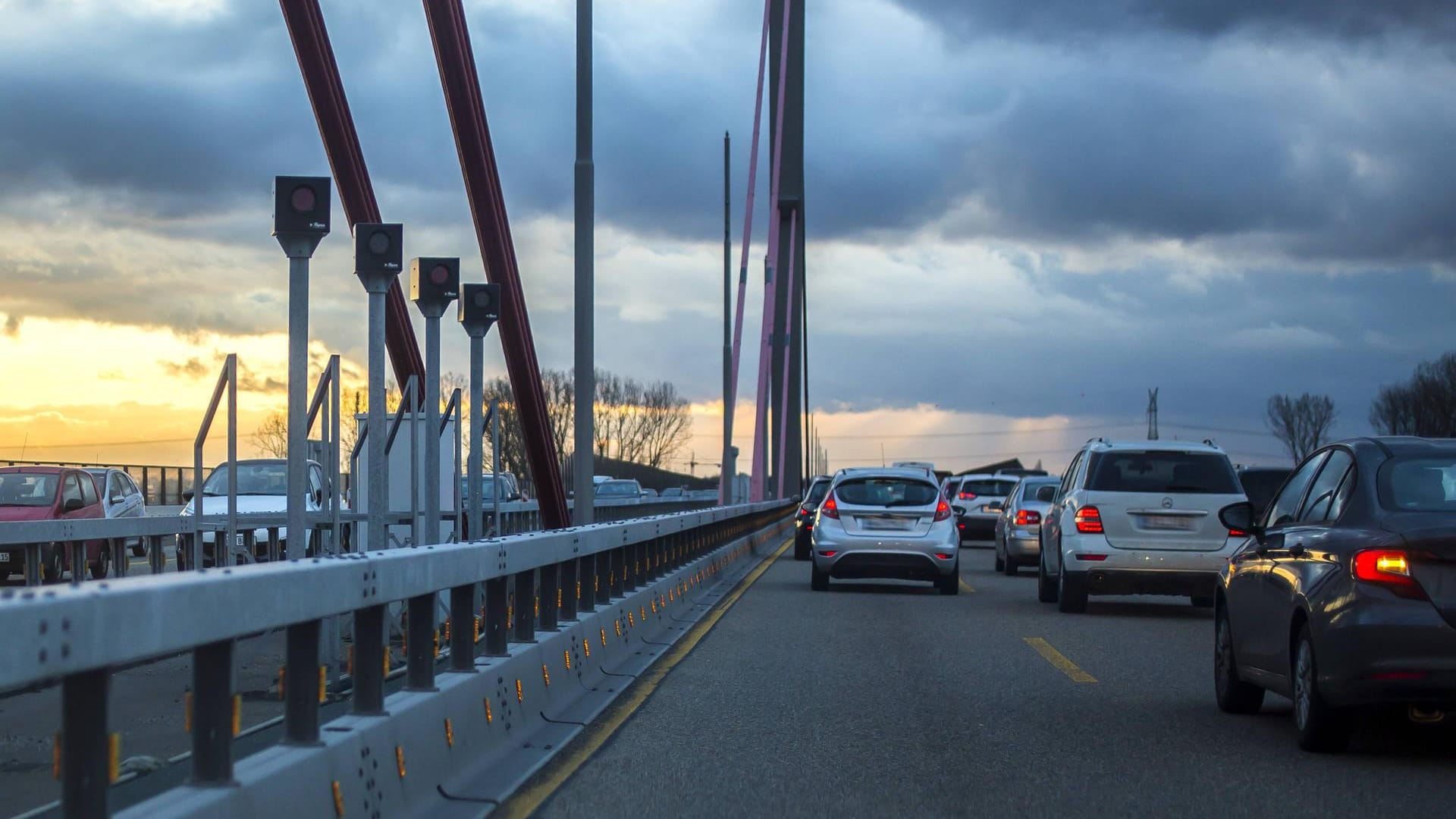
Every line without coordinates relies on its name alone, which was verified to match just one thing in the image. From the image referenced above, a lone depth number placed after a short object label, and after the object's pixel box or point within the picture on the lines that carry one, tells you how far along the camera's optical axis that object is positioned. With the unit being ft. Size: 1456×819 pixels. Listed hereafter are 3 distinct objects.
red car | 72.49
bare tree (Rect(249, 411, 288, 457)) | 331.98
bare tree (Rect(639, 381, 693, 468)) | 418.10
